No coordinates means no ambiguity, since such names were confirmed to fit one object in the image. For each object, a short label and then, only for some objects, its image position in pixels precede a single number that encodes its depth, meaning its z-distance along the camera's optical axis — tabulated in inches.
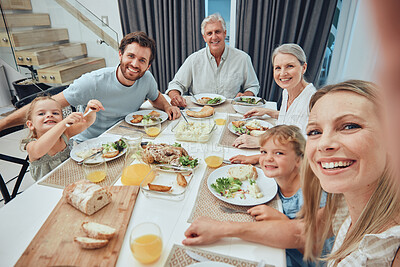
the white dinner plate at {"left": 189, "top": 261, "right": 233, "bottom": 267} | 32.0
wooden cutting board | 32.9
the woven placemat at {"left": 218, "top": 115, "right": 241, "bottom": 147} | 65.6
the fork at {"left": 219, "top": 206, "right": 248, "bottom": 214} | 42.3
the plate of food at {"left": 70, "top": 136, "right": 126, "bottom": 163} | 55.4
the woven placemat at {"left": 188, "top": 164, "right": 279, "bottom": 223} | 40.8
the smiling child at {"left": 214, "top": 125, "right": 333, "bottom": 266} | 46.8
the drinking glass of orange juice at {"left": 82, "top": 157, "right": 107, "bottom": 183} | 48.5
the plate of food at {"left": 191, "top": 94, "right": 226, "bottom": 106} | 92.7
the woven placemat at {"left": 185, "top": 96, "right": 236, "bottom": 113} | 89.0
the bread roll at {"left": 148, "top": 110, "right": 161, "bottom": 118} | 81.4
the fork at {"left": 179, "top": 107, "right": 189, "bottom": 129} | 70.0
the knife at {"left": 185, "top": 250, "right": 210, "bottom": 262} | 33.5
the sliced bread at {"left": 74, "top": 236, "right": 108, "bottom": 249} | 33.9
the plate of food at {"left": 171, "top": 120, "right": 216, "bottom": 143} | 65.0
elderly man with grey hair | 118.4
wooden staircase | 139.8
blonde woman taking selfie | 27.6
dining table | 34.6
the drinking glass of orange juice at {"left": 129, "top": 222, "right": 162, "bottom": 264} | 32.0
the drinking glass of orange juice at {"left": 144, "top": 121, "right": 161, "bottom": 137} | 67.8
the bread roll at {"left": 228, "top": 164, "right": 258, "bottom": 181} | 50.3
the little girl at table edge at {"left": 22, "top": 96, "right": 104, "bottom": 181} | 58.1
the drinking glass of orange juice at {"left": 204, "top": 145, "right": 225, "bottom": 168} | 54.7
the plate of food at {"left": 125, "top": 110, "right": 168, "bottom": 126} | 75.3
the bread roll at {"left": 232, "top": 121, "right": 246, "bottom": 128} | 73.3
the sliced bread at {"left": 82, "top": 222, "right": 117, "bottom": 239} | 35.2
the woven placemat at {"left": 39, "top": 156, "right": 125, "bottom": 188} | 48.9
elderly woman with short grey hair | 68.7
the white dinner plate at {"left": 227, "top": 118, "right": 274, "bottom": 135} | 72.2
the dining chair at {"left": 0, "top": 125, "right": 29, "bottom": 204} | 62.6
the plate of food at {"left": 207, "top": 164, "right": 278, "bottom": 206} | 44.9
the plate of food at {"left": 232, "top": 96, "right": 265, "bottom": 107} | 90.1
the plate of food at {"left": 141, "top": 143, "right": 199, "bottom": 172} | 53.6
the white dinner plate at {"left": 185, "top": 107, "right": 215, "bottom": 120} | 89.0
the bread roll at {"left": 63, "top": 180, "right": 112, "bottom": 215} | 40.1
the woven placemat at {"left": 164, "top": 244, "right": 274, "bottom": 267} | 33.2
